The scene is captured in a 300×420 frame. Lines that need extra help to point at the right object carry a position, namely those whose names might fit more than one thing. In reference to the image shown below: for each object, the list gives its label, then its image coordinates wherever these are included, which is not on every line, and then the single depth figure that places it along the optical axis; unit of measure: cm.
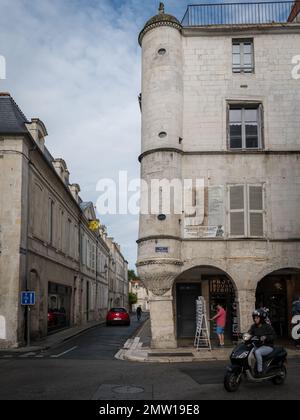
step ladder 1761
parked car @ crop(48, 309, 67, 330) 2752
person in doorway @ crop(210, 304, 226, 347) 1820
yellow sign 4626
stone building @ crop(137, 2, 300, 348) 1870
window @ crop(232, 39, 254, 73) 2028
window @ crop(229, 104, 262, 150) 1975
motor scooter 955
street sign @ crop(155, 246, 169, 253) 1842
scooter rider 1007
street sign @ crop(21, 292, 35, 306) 2016
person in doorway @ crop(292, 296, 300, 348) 1827
